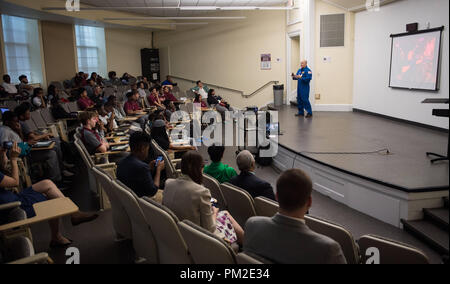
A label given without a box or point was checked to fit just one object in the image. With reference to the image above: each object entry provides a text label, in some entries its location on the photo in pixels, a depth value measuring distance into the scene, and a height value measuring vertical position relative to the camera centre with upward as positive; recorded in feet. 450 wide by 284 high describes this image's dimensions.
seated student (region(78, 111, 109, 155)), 16.28 -2.20
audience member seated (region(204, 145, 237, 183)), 12.32 -2.86
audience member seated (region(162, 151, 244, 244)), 8.30 -2.71
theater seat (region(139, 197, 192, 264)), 7.05 -2.99
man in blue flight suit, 30.89 -0.10
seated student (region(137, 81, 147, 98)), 35.42 -0.41
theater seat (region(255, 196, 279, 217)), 8.41 -2.92
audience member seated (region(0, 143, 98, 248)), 10.05 -3.23
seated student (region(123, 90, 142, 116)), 28.43 -1.43
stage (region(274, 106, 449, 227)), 12.87 -3.57
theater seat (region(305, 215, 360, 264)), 7.22 -3.09
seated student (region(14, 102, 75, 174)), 17.92 -2.40
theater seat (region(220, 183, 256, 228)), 9.20 -3.10
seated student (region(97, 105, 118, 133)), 21.96 -1.95
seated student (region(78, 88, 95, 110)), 27.99 -1.06
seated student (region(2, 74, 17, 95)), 30.48 +0.27
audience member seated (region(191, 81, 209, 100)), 39.81 -0.55
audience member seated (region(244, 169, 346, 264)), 5.35 -2.34
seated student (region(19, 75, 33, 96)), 30.18 +0.16
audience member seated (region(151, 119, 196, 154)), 17.38 -2.52
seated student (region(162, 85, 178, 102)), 37.78 -0.85
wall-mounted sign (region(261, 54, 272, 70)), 43.84 +2.70
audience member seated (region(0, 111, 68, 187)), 16.61 -3.01
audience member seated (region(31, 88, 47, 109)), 26.30 -0.75
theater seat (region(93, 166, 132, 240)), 10.06 -3.58
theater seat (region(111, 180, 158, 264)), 8.48 -3.36
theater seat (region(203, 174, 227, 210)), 10.60 -3.10
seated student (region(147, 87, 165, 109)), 34.55 -1.24
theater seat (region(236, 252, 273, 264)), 5.46 -2.65
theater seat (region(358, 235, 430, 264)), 6.40 -3.12
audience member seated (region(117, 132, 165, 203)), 11.07 -2.55
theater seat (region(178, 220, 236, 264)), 5.88 -2.69
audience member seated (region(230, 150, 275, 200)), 10.31 -2.78
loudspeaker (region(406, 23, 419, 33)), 23.59 +3.45
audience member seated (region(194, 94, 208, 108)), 33.11 -1.26
